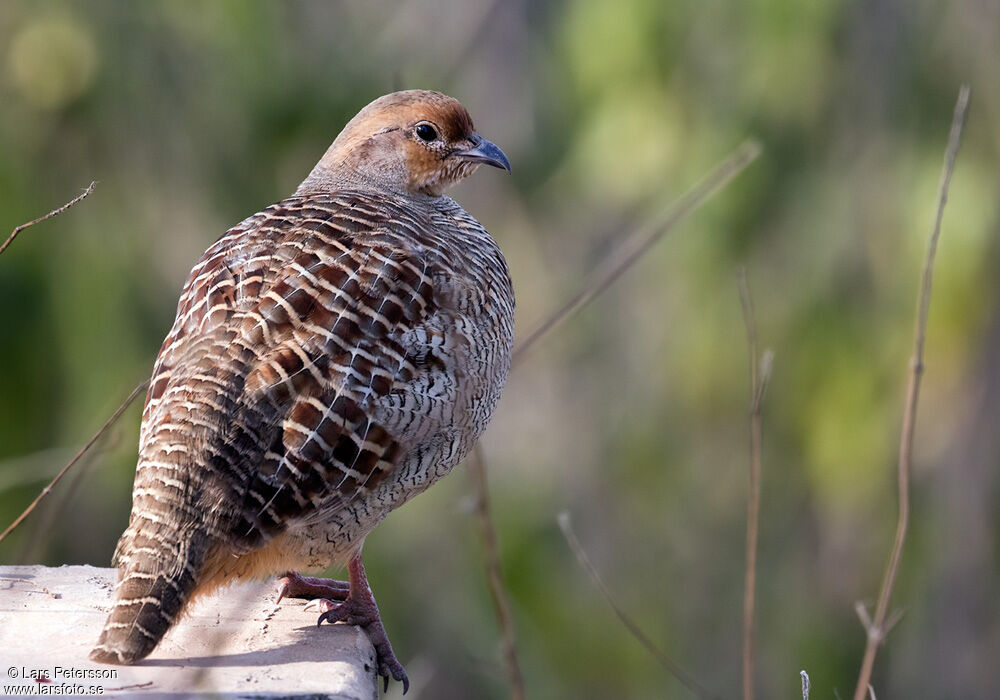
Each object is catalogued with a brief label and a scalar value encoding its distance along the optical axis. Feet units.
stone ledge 21.84
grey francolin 22.17
